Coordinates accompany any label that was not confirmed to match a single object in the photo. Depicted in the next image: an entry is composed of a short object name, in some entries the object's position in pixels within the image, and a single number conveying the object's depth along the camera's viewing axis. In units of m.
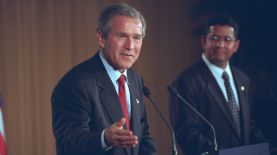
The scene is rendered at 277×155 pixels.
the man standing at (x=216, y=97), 6.40
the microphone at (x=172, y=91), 5.19
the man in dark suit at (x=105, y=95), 4.86
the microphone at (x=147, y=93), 4.73
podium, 4.71
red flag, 5.89
